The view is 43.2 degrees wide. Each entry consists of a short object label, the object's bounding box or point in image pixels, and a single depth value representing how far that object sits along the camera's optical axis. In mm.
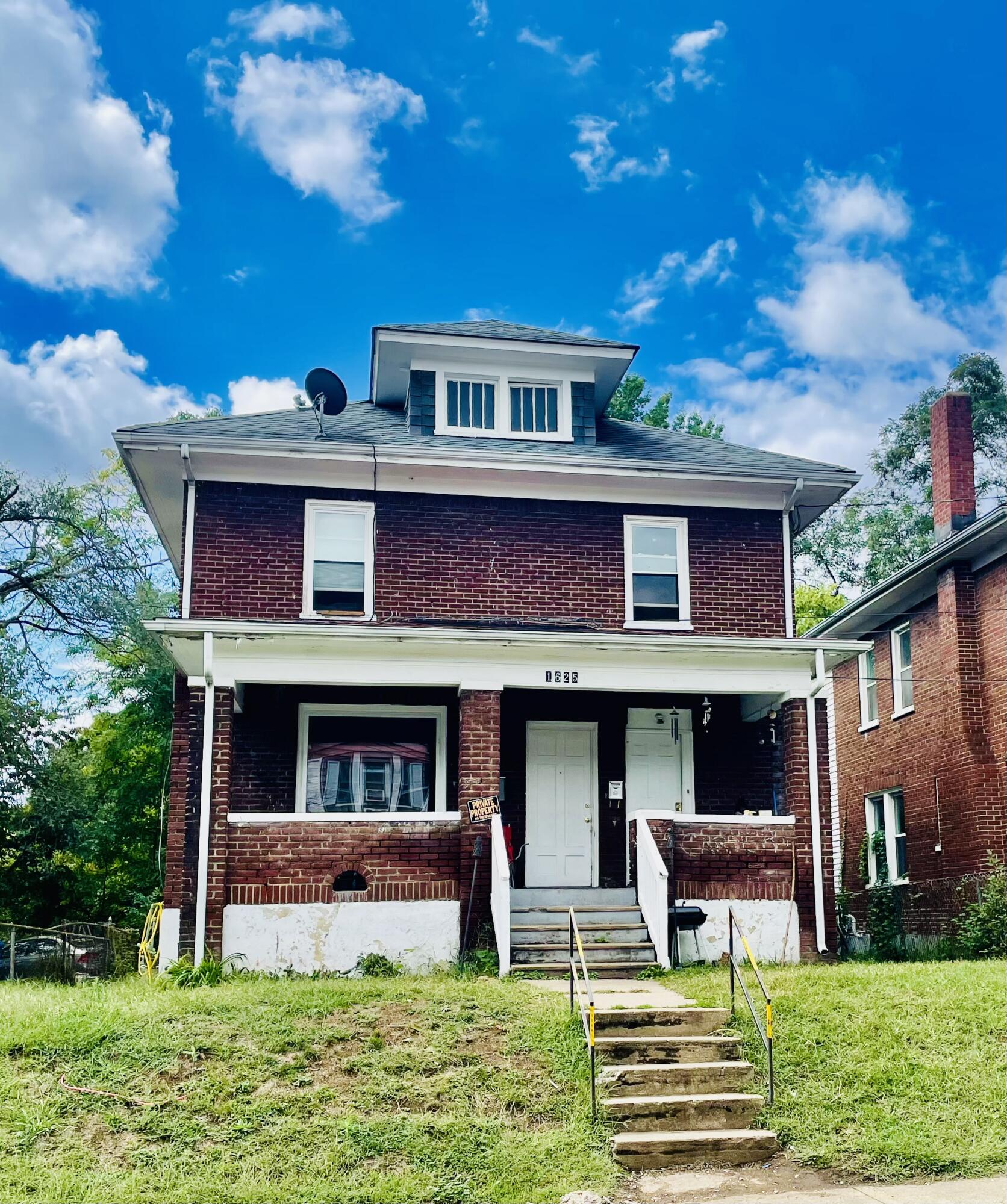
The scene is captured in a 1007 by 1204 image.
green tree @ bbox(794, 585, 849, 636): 41906
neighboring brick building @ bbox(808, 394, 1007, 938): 19156
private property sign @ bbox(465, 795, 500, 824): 14969
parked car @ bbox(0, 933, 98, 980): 16547
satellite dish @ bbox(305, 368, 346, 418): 18078
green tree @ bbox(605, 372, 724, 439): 37688
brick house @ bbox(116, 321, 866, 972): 15047
